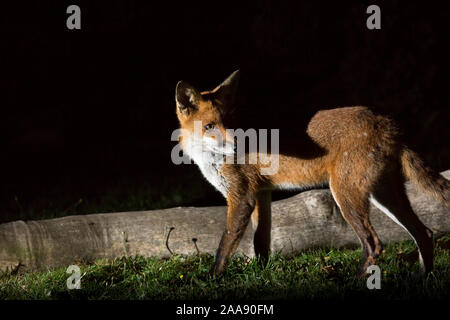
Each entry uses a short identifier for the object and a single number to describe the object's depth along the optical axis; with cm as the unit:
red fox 357
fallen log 422
